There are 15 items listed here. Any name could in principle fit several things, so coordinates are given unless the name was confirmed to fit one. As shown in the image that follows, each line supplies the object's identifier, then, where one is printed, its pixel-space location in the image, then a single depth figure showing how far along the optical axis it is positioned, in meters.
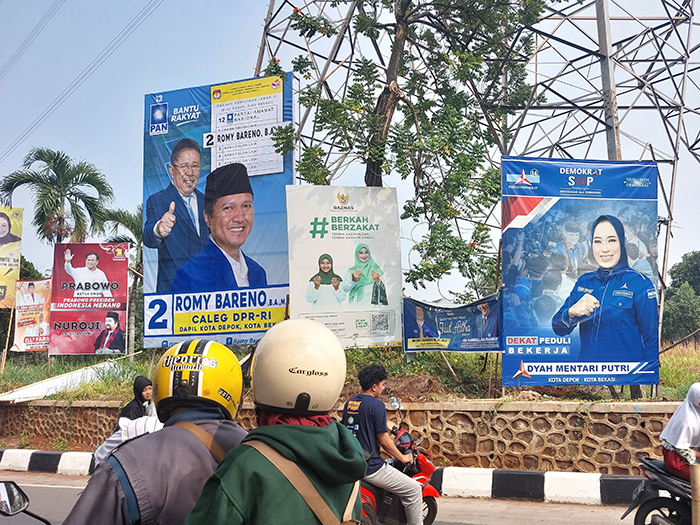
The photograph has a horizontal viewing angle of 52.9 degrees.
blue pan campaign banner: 12.40
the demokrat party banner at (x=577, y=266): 9.09
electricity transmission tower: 10.97
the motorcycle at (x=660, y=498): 4.96
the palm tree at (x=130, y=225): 22.23
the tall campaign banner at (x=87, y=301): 15.49
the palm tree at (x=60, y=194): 22.34
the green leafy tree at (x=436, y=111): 10.86
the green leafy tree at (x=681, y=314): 31.27
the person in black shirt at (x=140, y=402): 6.63
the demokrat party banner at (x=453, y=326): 9.44
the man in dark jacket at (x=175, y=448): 1.92
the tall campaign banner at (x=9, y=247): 20.64
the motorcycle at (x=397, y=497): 5.07
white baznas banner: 10.64
